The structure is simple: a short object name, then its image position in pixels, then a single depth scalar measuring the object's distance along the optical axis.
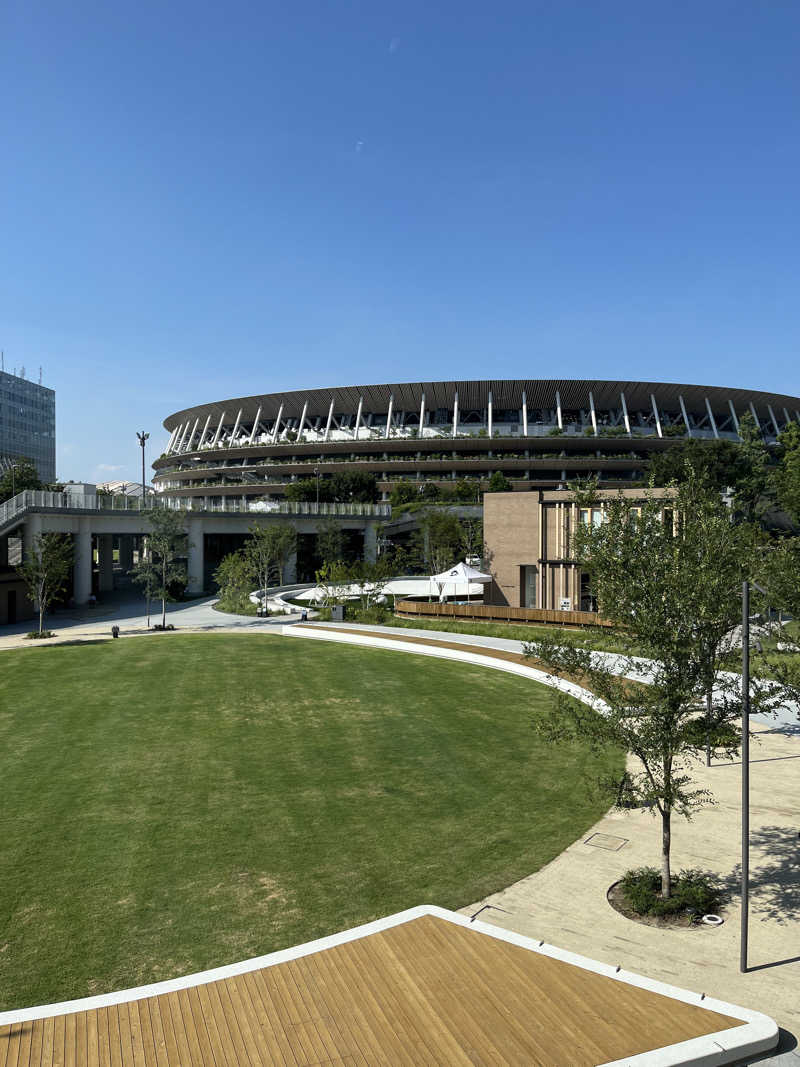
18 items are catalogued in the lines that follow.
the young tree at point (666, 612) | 11.63
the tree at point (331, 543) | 66.12
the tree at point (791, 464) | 23.46
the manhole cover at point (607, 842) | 14.48
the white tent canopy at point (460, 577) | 42.41
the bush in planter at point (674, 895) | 11.90
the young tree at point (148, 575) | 45.94
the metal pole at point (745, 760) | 10.12
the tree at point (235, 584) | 53.23
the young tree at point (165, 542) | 46.94
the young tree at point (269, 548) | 55.59
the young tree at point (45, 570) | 42.66
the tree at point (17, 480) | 84.75
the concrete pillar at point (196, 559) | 62.88
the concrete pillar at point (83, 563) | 56.00
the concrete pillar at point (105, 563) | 68.44
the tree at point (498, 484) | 81.94
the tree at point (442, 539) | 56.72
